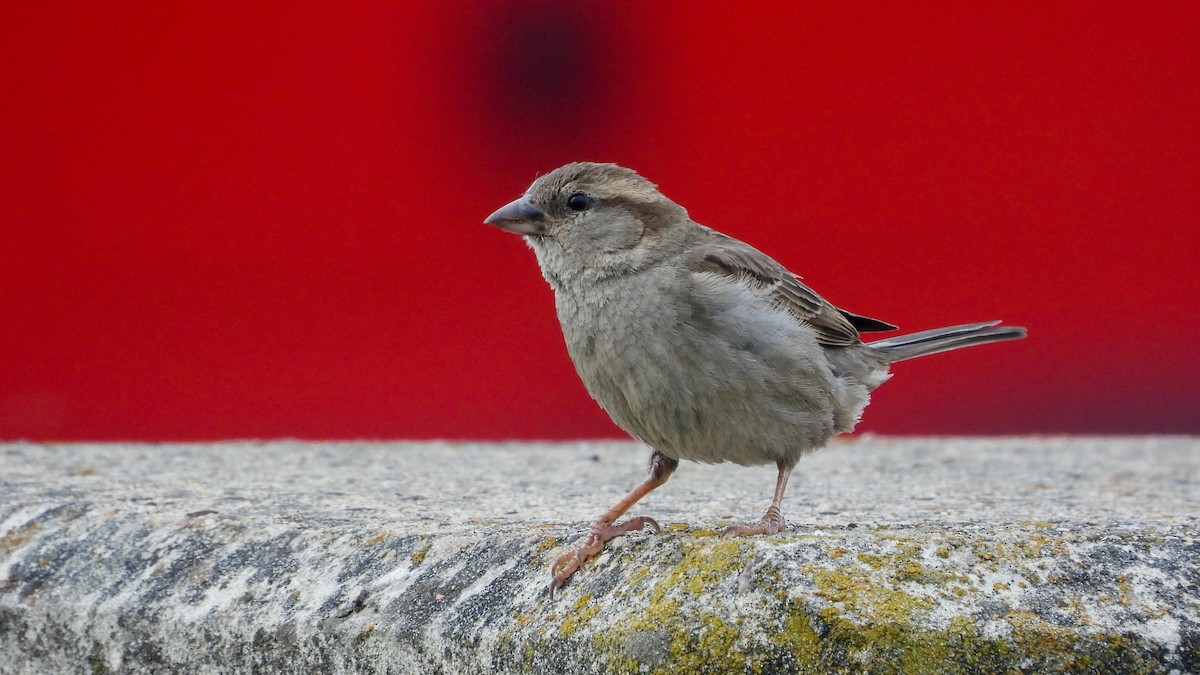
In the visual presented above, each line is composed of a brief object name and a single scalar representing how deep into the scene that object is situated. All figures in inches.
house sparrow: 178.4
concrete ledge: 175.4
